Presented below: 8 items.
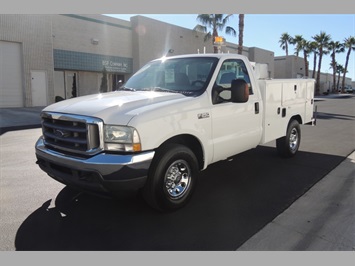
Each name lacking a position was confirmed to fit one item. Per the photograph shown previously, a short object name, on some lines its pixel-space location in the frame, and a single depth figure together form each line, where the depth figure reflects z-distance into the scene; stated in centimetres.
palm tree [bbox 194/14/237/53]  3095
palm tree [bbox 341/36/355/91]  6975
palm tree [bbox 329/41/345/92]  7157
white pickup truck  345
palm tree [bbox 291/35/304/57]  5806
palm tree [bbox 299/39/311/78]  5672
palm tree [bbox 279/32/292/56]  5941
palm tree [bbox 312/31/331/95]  5959
